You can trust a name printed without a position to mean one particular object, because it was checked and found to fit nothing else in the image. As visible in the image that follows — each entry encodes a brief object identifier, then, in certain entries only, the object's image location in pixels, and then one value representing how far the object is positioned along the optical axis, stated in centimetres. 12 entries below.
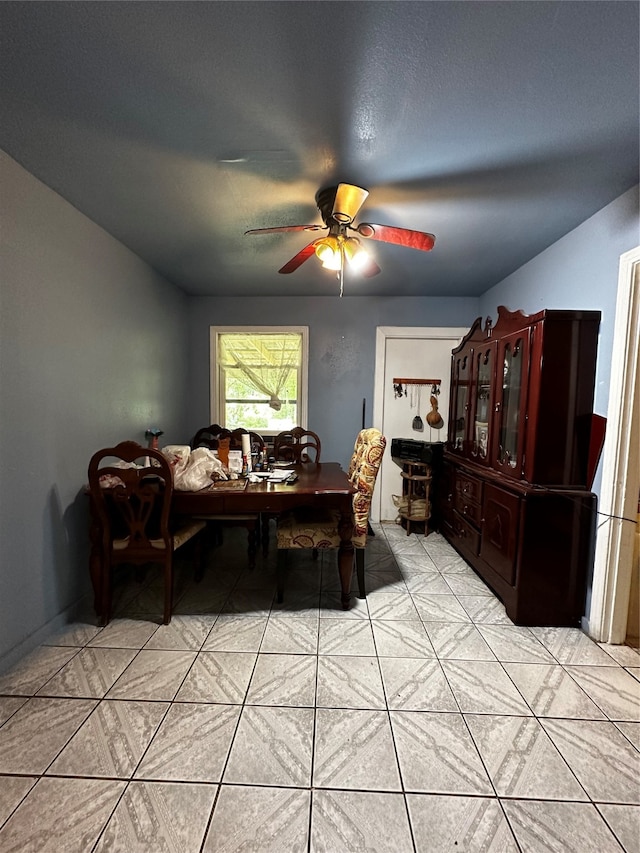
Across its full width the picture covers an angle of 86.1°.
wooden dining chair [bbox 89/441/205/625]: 183
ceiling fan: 163
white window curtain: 369
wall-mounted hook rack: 360
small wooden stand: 330
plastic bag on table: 200
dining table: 197
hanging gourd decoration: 356
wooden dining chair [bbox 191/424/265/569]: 232
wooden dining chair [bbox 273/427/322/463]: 321
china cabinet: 192
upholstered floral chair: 212
